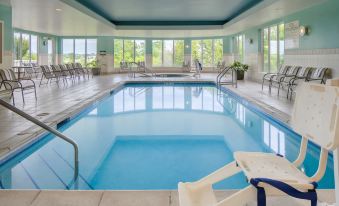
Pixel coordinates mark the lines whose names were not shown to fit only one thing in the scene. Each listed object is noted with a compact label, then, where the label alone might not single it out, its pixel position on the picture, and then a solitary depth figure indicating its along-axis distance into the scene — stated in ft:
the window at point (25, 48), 51.98
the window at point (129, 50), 68.08
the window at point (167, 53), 70.13
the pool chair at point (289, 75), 28.55
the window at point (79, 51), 65.92
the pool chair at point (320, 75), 24.63
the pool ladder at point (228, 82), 41.01
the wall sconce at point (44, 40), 59.68
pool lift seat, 5.12
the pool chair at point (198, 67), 52.88
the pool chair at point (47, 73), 36.57
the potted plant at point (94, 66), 60.18
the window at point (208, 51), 68.85
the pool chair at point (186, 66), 66.10
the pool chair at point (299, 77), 26.96
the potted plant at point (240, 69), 45.03
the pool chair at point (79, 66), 49.01
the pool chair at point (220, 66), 57.74
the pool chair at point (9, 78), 24.31
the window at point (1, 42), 29.00
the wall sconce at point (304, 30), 29.06
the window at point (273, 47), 38.16
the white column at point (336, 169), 5.51
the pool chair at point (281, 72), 30.37
